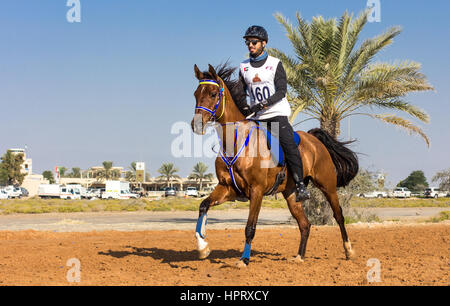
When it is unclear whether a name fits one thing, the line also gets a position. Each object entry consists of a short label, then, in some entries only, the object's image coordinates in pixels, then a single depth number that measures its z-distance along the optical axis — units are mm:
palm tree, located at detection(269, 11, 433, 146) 18594
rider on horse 7316
